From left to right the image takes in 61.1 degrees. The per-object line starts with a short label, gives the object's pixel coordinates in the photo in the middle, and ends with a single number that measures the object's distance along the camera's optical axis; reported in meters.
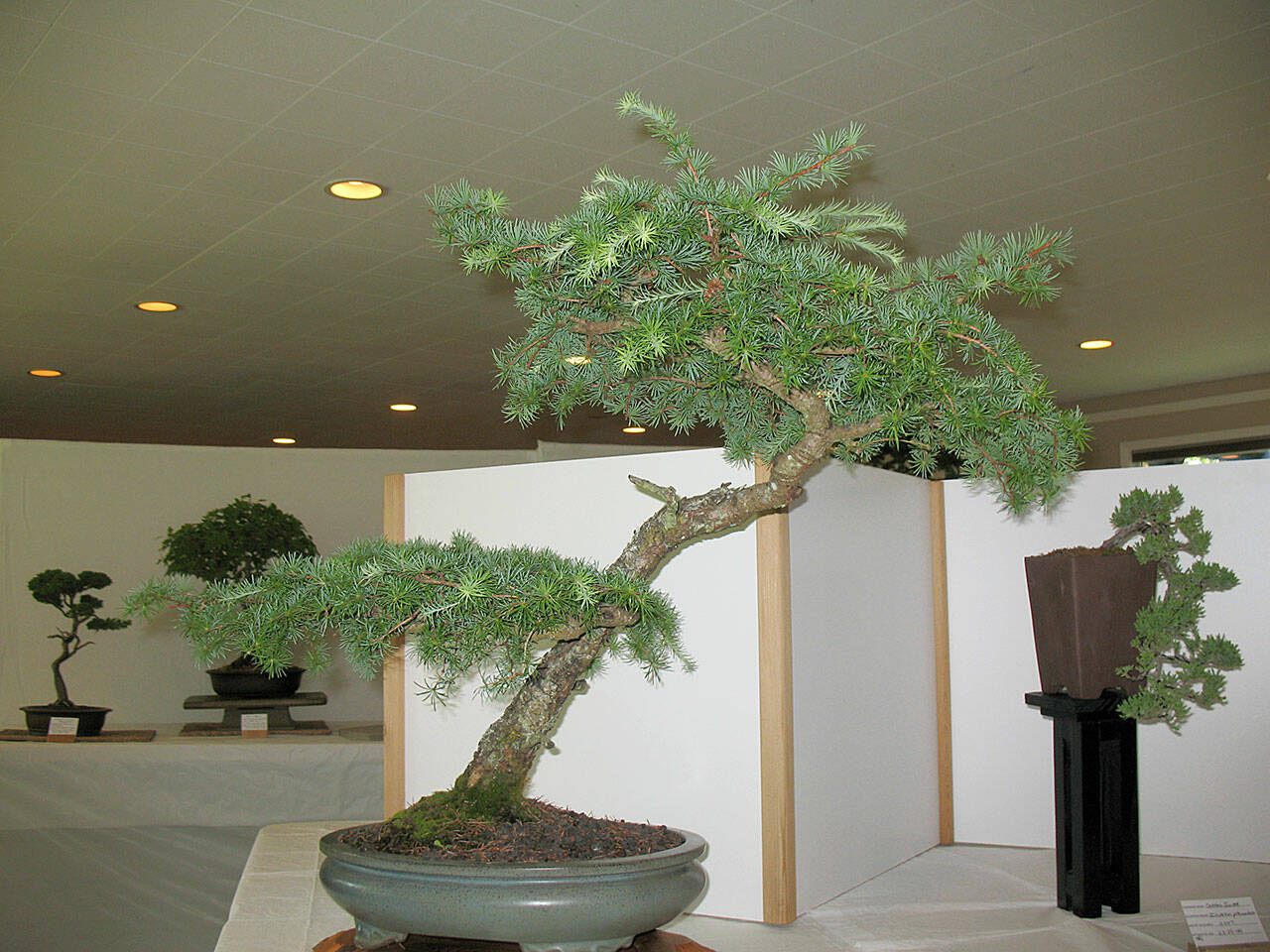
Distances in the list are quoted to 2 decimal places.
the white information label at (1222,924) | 1.29
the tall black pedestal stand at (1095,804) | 1.52
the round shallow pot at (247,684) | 3.42
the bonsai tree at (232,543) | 3.33
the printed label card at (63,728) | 3.28
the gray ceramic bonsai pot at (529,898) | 0.78
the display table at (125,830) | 3.03
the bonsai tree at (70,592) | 3.54
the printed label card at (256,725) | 3.33
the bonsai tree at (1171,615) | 1.49
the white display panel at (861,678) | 1.58
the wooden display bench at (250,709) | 3.38
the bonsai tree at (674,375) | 0.74
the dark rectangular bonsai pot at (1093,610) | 1.55
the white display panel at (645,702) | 1.54
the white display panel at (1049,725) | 1.83
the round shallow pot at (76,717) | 3.31
